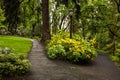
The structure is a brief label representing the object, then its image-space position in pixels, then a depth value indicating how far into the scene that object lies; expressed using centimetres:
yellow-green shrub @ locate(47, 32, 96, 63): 545
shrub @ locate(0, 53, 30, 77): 374
